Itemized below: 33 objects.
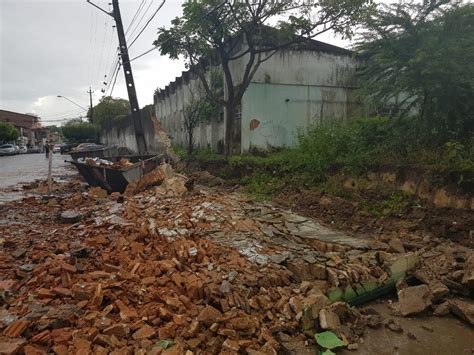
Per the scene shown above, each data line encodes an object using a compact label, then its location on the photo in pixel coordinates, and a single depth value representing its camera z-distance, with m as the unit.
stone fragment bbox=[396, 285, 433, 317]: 4.08
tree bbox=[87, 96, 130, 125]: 41.03
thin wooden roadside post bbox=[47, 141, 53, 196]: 10.46
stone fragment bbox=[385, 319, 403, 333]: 3.81
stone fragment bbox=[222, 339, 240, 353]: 3.17
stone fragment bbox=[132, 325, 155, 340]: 3.15
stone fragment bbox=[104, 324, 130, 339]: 3.13
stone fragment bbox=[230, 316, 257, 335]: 3.41
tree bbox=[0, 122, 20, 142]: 39.32
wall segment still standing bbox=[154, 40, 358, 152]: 14.07
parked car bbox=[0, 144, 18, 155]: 36.68
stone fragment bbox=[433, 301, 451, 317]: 4.10
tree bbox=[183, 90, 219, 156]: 16.17
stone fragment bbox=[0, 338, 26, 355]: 2.82
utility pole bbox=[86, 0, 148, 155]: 14.59
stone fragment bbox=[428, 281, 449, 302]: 4.29
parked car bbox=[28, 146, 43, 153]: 44.30
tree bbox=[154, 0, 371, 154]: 11.47
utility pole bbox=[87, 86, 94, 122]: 46.16
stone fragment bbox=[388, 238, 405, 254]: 5.23
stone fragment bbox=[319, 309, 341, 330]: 3.64
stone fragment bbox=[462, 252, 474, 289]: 4.31
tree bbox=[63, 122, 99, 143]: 46.69
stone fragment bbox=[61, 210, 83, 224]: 7.37
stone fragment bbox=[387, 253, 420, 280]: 4.67
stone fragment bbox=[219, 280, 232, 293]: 3.83
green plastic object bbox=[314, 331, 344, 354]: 3.46
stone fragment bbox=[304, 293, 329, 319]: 3.70
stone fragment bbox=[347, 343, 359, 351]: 3.50
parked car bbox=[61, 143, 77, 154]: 36.58
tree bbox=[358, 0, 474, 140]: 6.98
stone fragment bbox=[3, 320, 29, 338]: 3.09
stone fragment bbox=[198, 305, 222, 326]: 3.38
